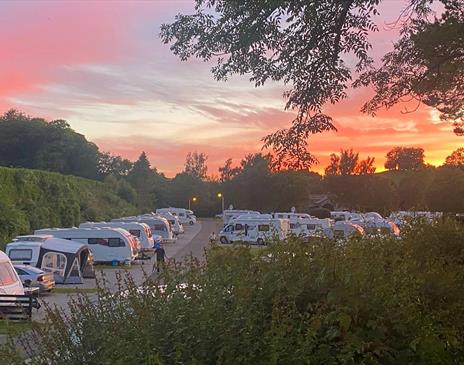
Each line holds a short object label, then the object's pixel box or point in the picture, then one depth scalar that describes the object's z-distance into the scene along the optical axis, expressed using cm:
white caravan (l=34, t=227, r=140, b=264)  3672
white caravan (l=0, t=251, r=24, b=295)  1930
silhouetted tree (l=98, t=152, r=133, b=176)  11050
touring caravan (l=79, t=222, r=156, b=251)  4430
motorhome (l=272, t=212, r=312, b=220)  5645
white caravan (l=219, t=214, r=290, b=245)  4819
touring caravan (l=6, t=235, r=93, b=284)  2719
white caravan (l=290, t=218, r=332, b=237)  4794
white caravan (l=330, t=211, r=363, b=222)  6344
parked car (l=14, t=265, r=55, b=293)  2348
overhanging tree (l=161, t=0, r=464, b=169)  842
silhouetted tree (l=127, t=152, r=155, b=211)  10312
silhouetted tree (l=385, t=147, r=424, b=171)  8138
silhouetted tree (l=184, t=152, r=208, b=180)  14575
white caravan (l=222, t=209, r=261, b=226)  7160
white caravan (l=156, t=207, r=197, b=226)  8744
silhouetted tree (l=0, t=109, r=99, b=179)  9606
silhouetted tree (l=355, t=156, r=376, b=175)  8762
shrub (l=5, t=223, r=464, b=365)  466
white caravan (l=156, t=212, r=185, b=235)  6531
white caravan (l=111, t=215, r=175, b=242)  5416
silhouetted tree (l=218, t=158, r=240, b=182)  11226
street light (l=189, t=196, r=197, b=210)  11181
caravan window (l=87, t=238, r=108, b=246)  3703
